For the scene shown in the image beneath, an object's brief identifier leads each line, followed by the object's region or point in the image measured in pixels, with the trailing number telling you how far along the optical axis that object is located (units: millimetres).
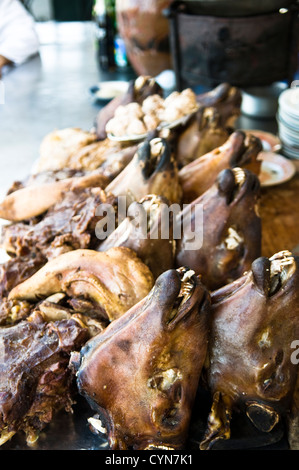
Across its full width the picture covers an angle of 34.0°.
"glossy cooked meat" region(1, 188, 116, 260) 1681
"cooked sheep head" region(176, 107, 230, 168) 2262
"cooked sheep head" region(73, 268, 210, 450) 1182
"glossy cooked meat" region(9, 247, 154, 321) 1396
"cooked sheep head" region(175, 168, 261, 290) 1571
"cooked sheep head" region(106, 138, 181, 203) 1758
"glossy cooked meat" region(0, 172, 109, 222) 1972
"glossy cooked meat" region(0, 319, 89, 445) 1288
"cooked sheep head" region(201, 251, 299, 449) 1212
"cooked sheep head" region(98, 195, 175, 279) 1511
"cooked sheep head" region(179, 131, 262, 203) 1918
